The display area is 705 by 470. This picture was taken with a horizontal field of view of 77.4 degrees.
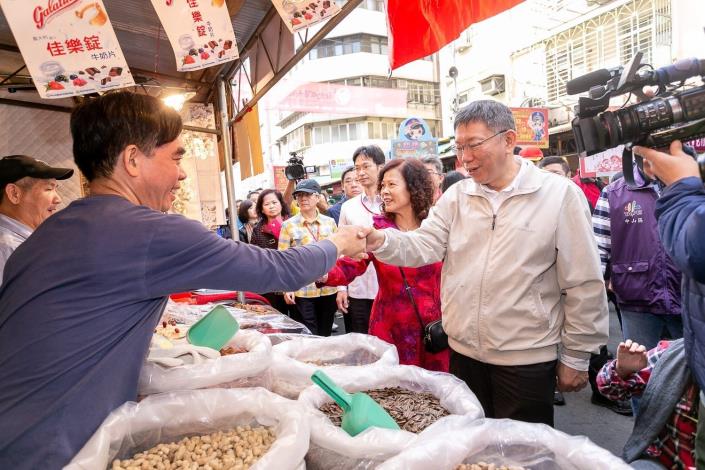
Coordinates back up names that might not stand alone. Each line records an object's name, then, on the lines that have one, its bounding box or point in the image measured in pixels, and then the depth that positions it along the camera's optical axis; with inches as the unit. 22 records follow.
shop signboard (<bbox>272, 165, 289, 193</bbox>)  602.2
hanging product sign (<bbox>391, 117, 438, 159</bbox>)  403.5
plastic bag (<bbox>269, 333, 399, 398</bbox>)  68.1
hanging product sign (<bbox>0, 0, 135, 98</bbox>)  90.9
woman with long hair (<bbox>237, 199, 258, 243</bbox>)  302.1
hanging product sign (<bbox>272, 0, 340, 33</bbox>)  104.9
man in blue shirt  42.9
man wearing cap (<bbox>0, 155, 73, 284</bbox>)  102.0
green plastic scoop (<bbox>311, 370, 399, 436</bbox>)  48.8
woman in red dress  93.8
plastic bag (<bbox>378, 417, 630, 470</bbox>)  42.6
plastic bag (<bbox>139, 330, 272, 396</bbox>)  53.7
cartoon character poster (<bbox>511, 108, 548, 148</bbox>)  427.5
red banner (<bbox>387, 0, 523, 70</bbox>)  121.3
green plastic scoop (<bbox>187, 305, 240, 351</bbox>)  66.4
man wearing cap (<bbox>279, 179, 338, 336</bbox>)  168.1
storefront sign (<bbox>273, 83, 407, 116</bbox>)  598.8
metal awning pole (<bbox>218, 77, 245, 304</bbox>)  172.7
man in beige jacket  68.5
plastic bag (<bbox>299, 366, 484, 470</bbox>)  45.9
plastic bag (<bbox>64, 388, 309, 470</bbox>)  43.0
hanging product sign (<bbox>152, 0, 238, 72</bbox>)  102.0
